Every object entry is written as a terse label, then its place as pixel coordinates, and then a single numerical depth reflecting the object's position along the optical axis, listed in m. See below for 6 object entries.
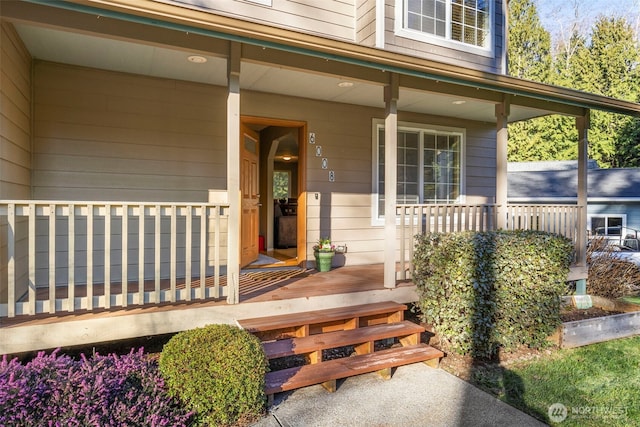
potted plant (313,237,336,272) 5.71
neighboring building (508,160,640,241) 13.00
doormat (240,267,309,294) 4.45
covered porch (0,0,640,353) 3.28
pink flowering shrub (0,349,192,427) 2.34
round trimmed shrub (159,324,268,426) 2.68
